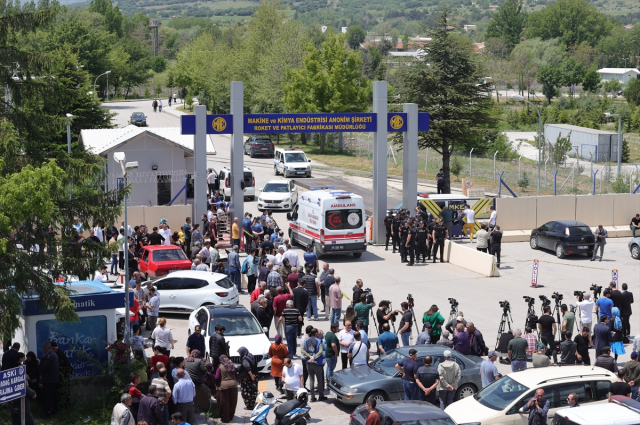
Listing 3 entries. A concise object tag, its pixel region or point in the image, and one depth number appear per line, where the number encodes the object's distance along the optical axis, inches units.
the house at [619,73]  5841.5
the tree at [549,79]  4746.6
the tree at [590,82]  4982.8
